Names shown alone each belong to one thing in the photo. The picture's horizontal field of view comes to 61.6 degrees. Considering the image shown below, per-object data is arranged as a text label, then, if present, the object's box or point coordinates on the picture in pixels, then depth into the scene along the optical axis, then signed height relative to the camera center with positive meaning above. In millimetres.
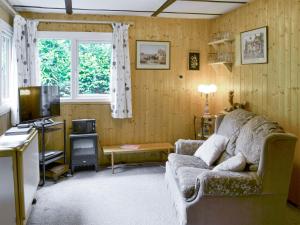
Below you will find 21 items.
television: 3132 -48
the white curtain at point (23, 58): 3492 +585
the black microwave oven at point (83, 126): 3741 -417
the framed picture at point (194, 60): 4182 +601
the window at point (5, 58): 3111 +553
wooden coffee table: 3683 -767
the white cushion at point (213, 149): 2758 -594
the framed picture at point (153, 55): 4034 +676
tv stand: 3268 -755
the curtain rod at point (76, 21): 3754 +1167
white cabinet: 2013 -707
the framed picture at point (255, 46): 3061 +625
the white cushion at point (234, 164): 2266 -628
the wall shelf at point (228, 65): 3692 +450
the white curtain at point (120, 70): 3880 +425
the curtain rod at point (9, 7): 3018 +1178
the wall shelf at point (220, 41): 3678 +823
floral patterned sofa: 2125 -810
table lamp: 4004 +109
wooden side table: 3947 -476
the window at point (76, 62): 3871 +565
